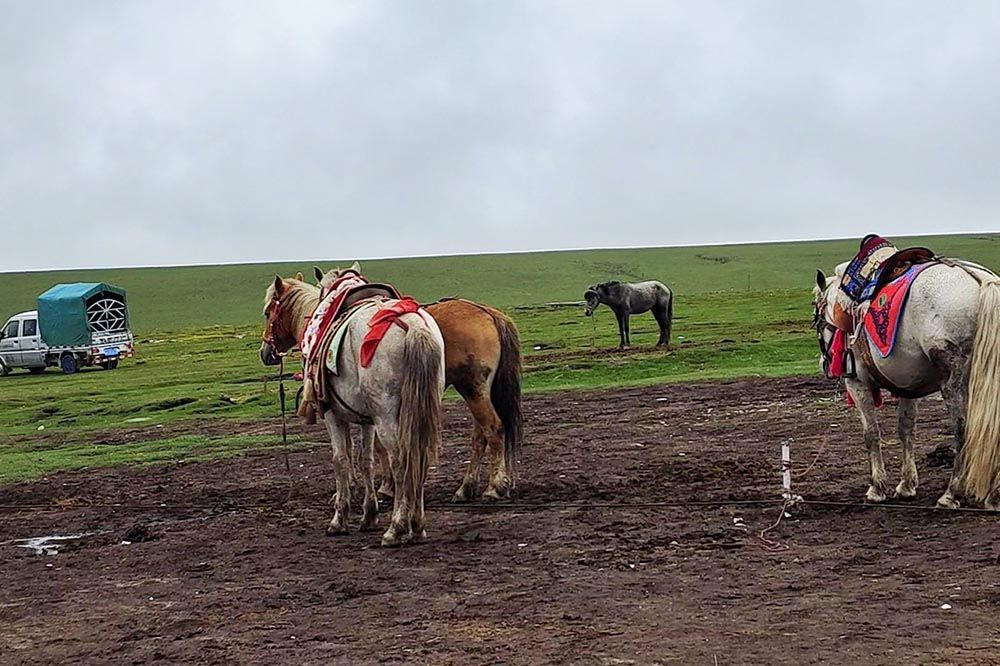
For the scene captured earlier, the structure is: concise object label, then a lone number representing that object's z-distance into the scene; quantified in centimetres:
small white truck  3928
